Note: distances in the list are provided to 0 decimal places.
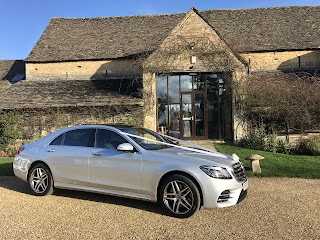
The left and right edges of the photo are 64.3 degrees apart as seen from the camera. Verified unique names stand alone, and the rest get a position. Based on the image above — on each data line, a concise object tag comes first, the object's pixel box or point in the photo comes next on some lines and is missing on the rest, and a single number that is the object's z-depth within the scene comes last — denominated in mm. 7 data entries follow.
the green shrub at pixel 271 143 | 10588
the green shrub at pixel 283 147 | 10275
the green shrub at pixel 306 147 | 9746
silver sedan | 3984
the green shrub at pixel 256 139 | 11118
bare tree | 11172
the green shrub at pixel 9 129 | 12030
